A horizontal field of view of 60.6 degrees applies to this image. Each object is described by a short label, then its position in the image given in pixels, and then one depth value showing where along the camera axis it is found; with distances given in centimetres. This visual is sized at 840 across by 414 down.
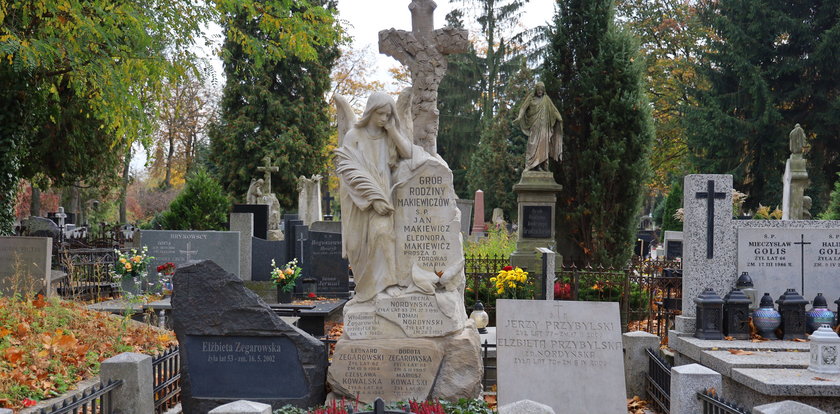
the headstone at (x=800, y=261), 961
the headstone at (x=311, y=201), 2661
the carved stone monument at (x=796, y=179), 1594
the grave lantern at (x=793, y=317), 858
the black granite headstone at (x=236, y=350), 695
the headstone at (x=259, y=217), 2025
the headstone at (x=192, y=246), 1400
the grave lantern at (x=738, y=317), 859
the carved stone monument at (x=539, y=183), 1683
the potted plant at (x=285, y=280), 1284
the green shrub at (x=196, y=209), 2434
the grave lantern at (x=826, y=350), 680
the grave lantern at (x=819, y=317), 866
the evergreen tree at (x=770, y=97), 2761
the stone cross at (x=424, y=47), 1198
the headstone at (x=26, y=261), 1098
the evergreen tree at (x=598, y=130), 1755
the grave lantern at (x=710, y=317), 854
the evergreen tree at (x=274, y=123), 3562
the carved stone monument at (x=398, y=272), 706
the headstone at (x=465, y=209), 2069
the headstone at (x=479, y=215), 2833
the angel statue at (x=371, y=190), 714
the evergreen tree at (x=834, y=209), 2038
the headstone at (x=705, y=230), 916
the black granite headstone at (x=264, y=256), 1569
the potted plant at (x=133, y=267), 1265
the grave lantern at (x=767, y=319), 849
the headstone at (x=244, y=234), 1496
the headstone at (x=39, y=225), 2216
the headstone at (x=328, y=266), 1423
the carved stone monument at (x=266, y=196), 2789
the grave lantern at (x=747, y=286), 912
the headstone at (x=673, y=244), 2208
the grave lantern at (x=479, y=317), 945
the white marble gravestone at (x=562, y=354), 685
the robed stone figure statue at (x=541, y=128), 1698
